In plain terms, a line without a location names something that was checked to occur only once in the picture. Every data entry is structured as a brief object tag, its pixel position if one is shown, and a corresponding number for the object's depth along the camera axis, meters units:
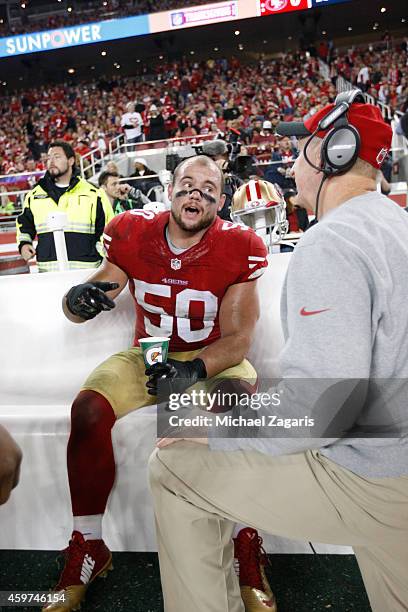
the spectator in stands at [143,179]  7.49
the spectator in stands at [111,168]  6.17
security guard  3.68
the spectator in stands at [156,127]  12.34
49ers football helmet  2.48
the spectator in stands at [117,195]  4.93
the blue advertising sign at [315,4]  15.79
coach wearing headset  1.00
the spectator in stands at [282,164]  5.80
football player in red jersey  1.83
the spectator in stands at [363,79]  14.88
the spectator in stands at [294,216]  4.44
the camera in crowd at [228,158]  2.99
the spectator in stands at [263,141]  9.45
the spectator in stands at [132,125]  12.46
